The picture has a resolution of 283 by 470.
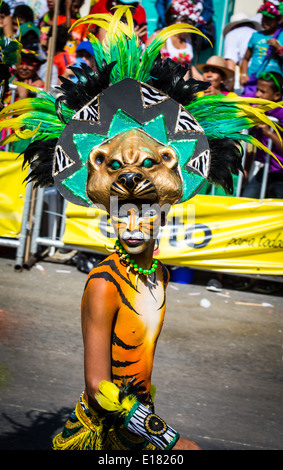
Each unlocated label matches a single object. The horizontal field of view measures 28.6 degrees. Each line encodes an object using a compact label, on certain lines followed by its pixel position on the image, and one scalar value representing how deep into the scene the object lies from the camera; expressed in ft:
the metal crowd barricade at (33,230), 23.00
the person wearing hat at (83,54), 24.23
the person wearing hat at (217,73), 22.56
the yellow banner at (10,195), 22.67
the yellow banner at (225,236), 22.04
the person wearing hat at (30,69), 24.03
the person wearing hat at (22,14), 27.09
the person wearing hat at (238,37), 25.93
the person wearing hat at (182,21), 24.41
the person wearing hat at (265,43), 22.67
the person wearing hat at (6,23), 25.49
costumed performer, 6.98
